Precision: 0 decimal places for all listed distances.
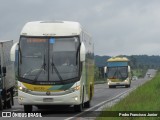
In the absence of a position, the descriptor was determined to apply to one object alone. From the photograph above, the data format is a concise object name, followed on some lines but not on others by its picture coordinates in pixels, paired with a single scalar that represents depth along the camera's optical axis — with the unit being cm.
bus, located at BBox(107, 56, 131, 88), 6349
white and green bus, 2195
